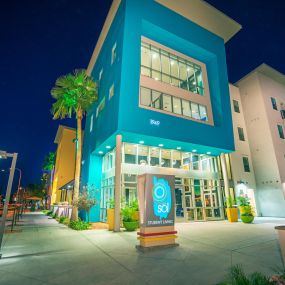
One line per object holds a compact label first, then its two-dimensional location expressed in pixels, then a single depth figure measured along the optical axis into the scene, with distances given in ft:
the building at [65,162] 101.04
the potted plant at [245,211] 44.65
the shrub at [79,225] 36.60
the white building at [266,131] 62.72
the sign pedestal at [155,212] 20.94
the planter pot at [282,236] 12.56
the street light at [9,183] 19.03
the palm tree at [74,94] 48.98
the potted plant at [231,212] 48.83
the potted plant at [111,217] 36.58
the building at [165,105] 42.96
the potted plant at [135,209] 36.62
